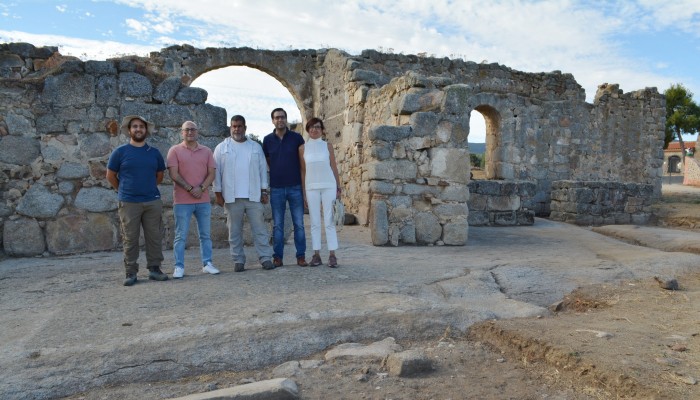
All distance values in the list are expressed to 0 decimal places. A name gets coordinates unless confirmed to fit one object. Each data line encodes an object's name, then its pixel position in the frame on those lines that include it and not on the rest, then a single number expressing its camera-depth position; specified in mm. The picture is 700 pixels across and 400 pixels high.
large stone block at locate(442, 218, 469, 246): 7164
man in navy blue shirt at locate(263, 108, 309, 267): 5301
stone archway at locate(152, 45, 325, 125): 12234
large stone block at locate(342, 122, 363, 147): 9703
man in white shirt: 5090
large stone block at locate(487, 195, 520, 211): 9852
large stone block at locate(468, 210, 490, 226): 9766
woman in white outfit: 5270
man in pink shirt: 4879
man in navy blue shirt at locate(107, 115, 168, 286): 4523
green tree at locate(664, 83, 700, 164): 34312
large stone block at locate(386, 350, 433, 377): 2891
